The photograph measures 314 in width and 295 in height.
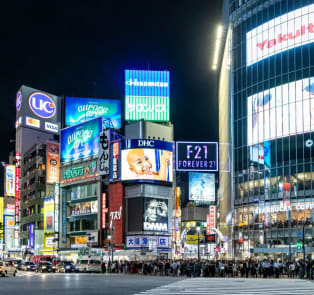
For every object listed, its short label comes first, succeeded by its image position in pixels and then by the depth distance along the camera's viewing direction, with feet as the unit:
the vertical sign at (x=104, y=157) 286.66
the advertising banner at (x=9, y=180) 435.12
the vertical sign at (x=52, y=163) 368.27
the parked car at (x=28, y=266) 232.63
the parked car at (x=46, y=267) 207.10
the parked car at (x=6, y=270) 165.44
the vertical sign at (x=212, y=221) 294.62
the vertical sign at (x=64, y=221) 323.02
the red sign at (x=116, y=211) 278.87
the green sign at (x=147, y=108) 343.87
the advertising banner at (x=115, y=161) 284.20
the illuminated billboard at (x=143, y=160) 280.10
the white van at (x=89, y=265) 204.13
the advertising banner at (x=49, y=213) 340.39
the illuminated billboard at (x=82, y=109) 380.99
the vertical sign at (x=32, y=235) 380.27
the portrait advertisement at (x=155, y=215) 277.64
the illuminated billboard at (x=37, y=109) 473.67
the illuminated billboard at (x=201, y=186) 284.00
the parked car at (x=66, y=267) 213.05
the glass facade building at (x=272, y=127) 210.79
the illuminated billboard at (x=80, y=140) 307.78
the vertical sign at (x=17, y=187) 431.84
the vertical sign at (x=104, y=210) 284.61
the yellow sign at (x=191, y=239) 237.25
